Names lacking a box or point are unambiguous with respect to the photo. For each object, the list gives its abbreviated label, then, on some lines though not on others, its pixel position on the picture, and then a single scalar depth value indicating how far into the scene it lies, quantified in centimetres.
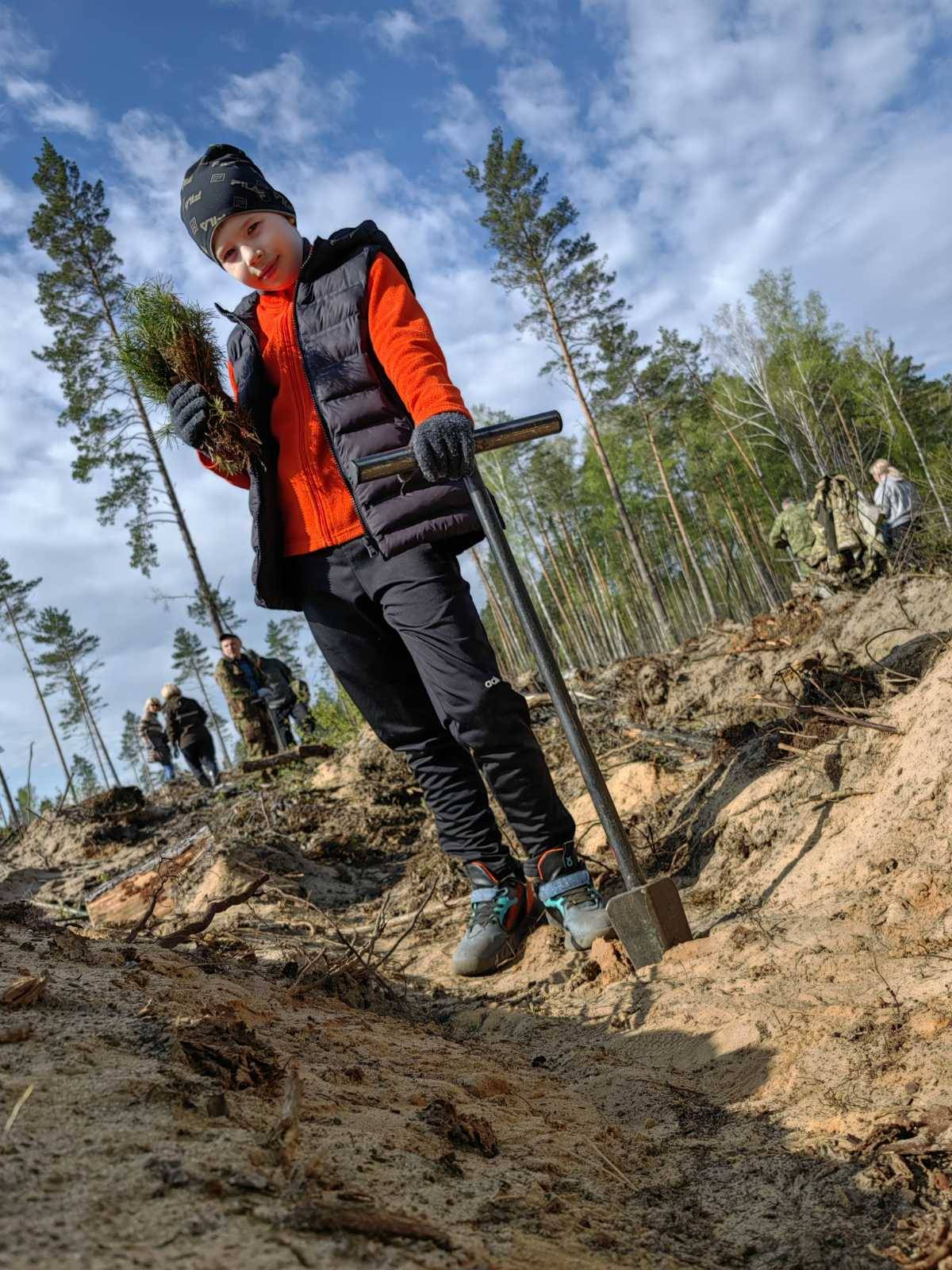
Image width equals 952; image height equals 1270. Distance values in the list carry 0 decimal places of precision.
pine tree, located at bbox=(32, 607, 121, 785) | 3912
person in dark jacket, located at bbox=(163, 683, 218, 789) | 1184
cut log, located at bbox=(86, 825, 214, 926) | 457
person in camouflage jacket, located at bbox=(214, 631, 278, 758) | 972
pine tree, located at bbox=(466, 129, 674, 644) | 2088
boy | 276
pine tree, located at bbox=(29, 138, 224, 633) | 1642
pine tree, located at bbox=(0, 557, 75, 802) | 3509
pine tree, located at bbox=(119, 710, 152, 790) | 6047
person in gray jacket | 810
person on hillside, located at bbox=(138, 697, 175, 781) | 1396
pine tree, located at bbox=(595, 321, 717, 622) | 2673
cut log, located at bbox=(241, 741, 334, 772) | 737
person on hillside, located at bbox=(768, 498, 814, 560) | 938
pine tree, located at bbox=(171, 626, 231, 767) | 5112
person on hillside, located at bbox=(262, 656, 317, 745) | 1015
